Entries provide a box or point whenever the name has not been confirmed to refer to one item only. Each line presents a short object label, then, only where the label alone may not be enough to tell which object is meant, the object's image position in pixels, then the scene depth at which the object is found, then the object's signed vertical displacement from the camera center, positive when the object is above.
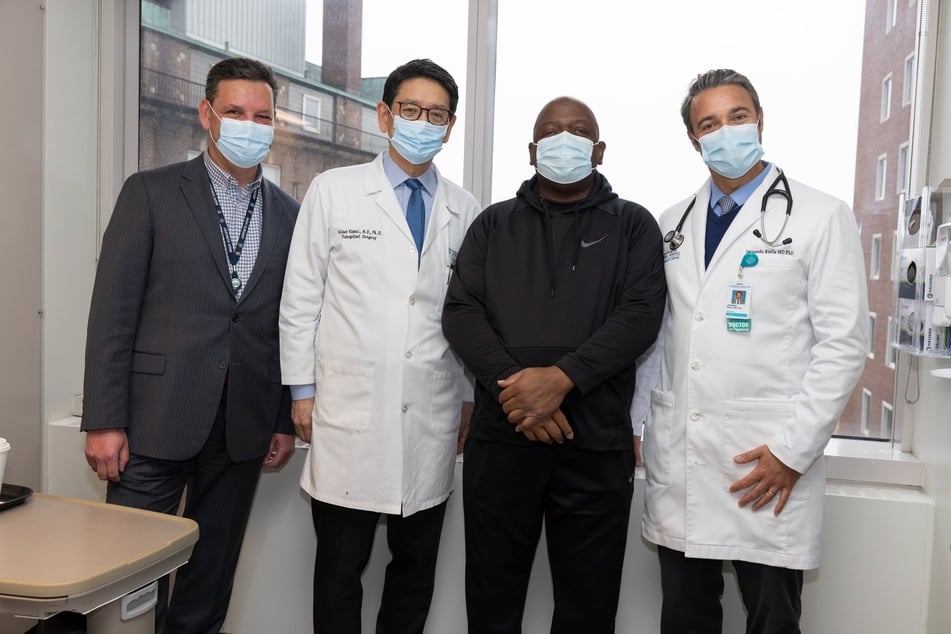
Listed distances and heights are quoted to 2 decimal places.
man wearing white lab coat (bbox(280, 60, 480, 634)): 1.80 -0.19
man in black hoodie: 1.65 -0.18
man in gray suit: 1.79 -0.16
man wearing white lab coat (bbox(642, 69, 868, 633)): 1.54 -0.17
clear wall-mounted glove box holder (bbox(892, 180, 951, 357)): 1.71 +0.07
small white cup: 1.43 -0.36
